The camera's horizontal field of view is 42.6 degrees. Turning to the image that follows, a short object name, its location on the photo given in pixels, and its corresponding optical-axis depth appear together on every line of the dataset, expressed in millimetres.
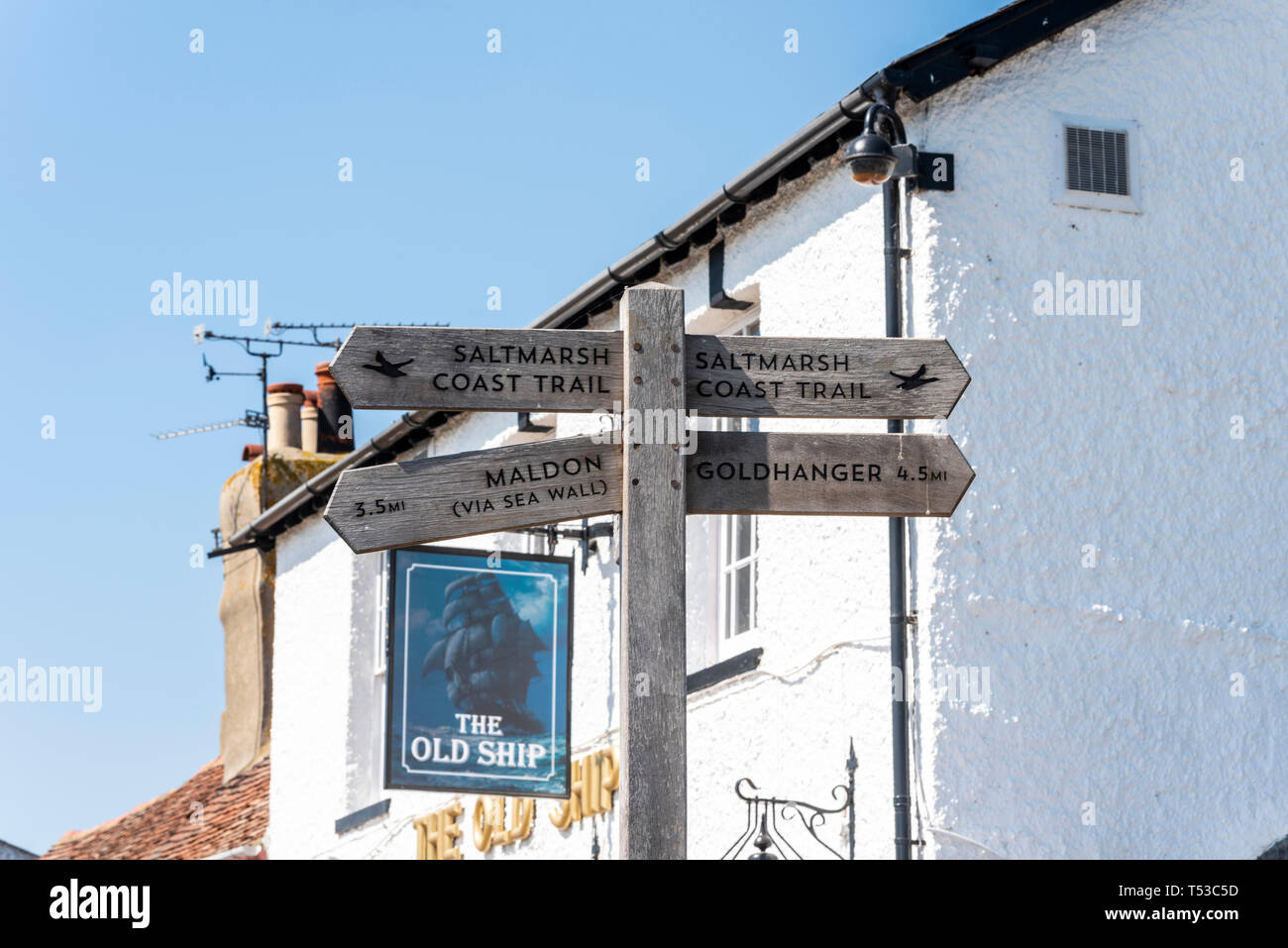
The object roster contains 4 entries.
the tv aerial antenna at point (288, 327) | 20531
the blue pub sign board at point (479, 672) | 9430
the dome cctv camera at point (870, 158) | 7207
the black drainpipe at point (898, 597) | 7379
